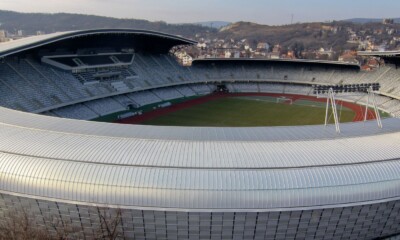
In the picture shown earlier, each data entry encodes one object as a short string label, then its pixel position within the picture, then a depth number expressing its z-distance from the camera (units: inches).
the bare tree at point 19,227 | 885.2
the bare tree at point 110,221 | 870.4
